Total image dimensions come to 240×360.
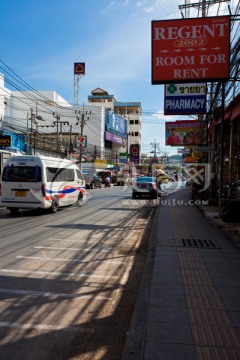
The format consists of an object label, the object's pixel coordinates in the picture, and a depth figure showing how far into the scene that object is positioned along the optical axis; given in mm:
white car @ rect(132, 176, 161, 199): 24406
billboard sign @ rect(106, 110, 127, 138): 67812
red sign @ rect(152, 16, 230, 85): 8805
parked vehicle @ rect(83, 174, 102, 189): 38397
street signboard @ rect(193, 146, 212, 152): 14446
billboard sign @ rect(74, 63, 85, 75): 58991
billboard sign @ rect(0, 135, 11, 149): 21581
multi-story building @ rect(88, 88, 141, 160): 74500
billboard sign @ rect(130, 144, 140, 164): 71312
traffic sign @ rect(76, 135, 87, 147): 40425
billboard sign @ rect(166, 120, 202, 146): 25047
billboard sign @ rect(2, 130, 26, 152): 31122
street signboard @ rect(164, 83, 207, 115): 14961
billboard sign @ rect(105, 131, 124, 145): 67125
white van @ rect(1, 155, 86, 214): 13117
